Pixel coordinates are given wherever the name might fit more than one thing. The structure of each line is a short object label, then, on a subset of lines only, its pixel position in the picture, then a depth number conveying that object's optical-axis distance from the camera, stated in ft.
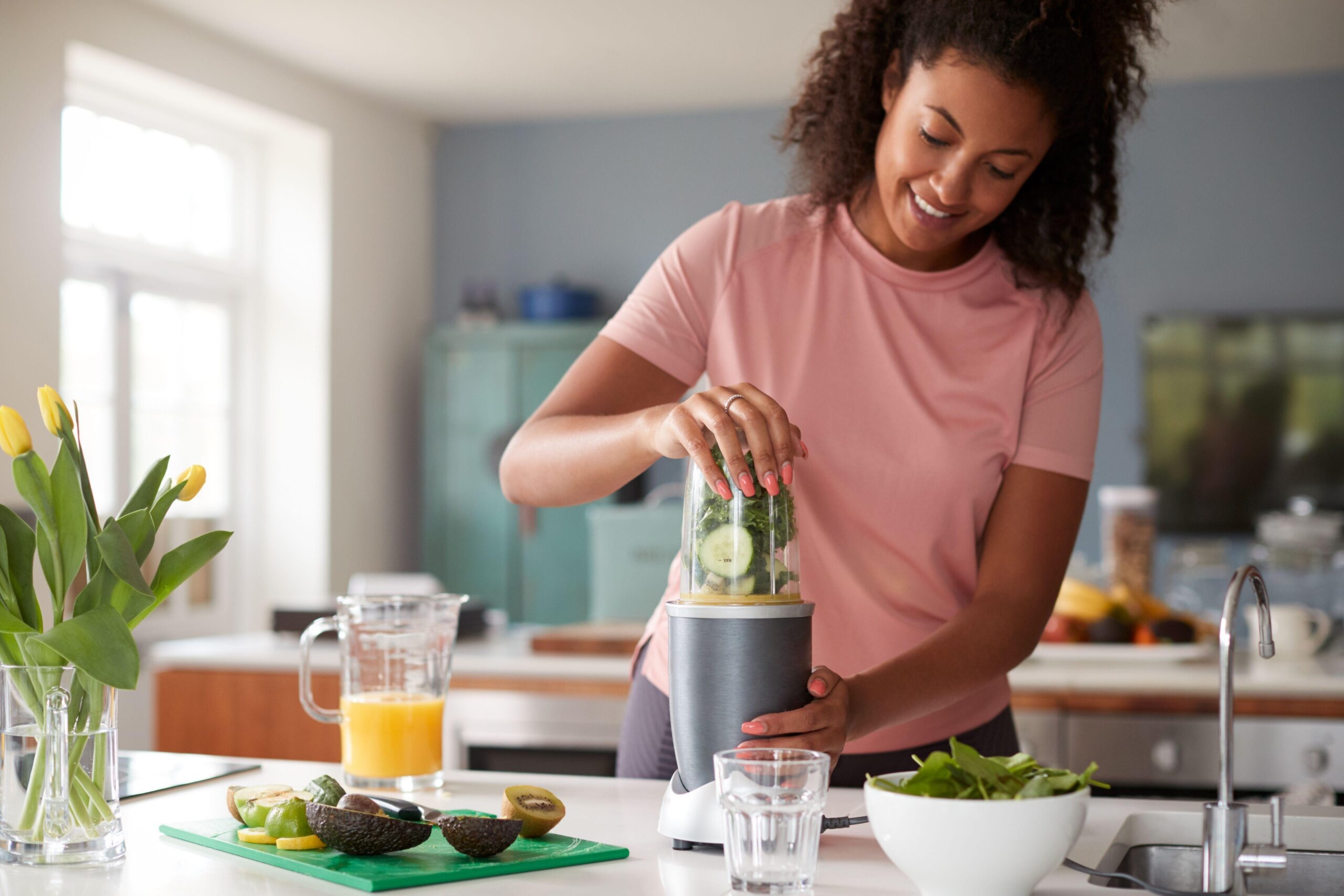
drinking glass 2.84
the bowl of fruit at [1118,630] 7.86
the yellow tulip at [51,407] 3.25
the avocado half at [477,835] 3.10
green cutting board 2.98
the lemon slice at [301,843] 3.23
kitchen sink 3.59
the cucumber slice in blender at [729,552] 3.21
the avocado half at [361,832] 3.10
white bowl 2.71
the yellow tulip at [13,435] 3.17
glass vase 3.17
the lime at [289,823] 3.28
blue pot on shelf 18.66
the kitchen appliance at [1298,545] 9.93
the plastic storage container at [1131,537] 10.14
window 14.94
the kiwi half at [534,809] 3.38
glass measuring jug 4.16
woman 4.07
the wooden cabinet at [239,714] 8.33
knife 3.44
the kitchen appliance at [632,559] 9.97
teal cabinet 18.52
